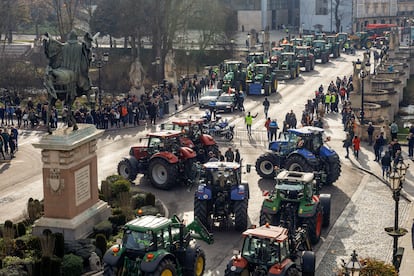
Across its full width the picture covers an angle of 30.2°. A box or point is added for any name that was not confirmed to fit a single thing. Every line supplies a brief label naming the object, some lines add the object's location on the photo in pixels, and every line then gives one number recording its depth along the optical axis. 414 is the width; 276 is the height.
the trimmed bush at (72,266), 20.62
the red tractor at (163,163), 30.59
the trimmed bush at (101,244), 22.33
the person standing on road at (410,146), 36.56
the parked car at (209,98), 49.82
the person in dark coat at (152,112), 45.22
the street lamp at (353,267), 14.44
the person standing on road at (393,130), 39.16
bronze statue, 23.44
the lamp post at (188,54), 69.61
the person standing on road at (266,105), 46.88
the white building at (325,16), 112.00
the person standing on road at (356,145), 36.61
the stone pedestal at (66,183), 22.98
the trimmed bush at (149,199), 26.92
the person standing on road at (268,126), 40.62
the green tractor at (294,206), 23.56
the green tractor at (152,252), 18.61
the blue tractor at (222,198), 25.19
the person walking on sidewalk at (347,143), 36.56
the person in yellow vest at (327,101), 49.06
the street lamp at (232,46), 76.19
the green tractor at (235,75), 56.41
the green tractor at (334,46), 81.95
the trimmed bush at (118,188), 27.52
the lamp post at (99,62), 43.27
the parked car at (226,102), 48.88
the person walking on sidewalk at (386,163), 32.62
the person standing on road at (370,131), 39.19
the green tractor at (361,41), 92.39
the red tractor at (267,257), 19.00
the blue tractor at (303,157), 30.42
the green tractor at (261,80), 56.25
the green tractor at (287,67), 65.00
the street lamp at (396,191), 20.72
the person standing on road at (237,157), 33.94
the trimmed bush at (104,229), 23.69
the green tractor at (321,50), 77.06
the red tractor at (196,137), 33.88
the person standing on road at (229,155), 33.56
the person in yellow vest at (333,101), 49.05
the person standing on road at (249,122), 42.09
